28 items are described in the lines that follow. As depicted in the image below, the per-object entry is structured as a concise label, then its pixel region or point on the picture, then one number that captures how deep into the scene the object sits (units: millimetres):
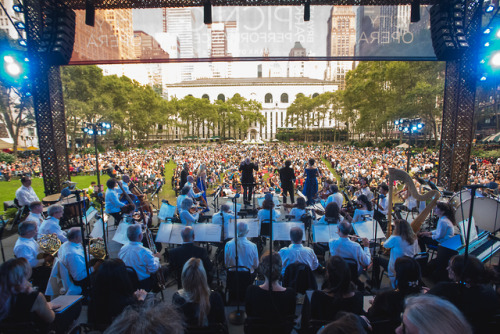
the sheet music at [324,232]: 4227
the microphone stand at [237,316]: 3346
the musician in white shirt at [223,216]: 4999
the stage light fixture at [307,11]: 6940
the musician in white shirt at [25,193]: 6858
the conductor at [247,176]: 8562
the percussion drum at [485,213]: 5094
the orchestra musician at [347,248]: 3664
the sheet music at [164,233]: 4285
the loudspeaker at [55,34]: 6715
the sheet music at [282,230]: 4340
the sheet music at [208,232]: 4238
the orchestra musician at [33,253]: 3666
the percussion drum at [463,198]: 5492
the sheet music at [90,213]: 5252
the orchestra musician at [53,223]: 4543
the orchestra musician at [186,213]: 5102
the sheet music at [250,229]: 4539
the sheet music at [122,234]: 4118
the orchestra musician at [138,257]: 3422
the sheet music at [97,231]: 4582
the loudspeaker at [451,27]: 6543
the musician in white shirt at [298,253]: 3582
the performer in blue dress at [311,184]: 7988
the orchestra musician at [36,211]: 5008
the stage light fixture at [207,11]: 6984
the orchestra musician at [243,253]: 3869
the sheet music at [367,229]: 4394
